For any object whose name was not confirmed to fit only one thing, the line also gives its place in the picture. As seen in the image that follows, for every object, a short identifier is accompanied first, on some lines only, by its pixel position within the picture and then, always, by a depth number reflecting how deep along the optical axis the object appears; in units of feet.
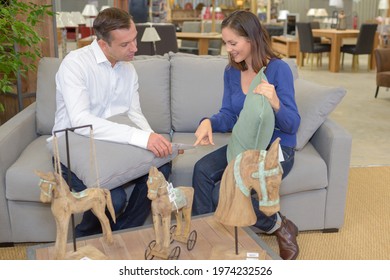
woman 7.01
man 6.95
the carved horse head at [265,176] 4.58
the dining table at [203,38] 29.05
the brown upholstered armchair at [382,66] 21.49
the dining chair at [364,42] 31.24
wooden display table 5.34
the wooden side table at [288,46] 36.78
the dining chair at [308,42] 32.53
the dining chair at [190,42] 30.66
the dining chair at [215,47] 29.99
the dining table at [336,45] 31.73
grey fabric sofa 8.07
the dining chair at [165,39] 21.80
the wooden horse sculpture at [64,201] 4.71
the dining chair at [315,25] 39.17
